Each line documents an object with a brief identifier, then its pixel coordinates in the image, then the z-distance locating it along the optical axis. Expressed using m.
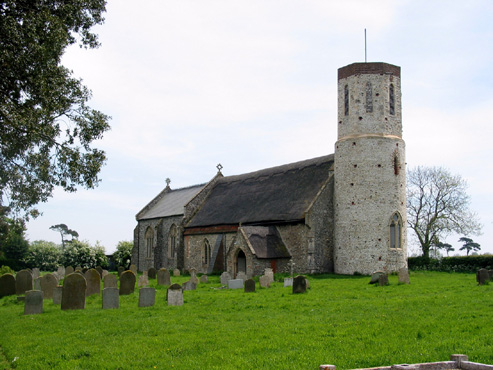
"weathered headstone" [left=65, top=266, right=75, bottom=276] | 26.19
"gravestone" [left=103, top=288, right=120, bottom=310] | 13.83
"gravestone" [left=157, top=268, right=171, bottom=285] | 21.78
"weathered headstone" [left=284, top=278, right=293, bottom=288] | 19.21
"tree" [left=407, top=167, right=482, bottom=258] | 39.40
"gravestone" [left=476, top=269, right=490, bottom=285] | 18.64
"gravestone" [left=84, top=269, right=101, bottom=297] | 17.61
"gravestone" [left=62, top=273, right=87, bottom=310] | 13.91
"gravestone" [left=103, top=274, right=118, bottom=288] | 18.00
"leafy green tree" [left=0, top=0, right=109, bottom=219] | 12.04
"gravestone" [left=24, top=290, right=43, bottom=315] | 13.42
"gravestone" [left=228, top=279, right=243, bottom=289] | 19.42
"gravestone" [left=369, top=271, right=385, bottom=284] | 19.88
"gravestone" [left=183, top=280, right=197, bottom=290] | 19.33
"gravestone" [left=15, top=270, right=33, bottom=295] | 19.66
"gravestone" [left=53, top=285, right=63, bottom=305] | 15.64
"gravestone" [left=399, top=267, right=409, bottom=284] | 19.93
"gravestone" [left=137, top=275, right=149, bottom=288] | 21.16
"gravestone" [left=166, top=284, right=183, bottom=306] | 14.23
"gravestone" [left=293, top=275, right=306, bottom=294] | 16.74
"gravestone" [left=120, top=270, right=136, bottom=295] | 18.02
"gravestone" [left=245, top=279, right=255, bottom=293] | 17.75
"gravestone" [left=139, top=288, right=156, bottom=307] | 13.98
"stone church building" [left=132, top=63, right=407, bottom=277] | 25.64
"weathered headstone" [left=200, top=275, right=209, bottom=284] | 23.32
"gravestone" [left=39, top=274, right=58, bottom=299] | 17.91
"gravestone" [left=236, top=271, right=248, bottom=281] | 21.48
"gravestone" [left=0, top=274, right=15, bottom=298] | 19.66
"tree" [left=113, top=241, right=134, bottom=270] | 43.28
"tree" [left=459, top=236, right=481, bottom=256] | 76.56
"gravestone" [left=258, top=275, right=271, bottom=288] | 19.30
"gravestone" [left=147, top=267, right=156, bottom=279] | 27.00
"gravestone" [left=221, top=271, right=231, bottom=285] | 21.49
